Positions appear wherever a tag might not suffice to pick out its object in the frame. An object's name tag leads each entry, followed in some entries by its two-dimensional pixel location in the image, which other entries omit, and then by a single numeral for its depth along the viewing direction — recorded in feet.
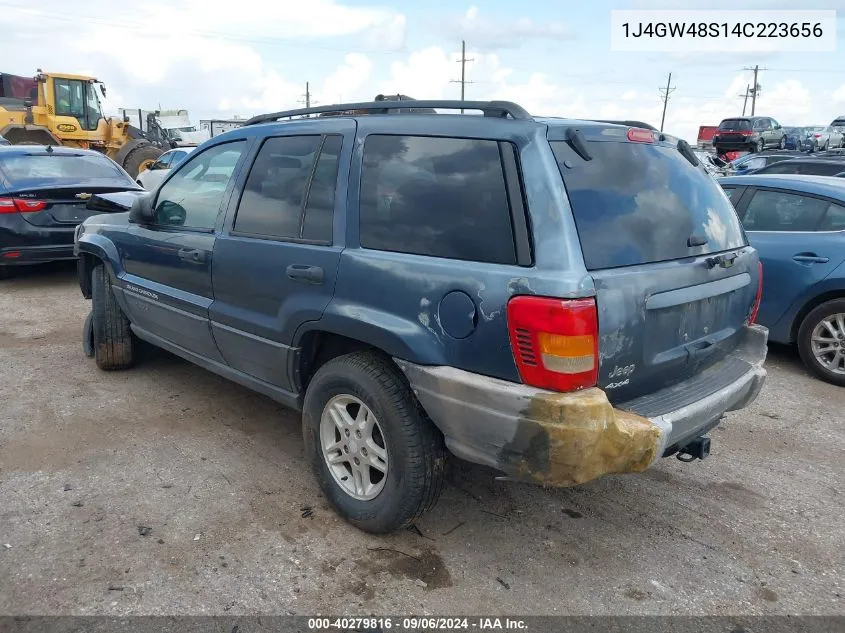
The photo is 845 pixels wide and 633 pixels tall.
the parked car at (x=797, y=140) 96.48
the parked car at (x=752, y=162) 45.58
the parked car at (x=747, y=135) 91.71
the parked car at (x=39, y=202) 24.50
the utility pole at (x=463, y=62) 174.50
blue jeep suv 8.09
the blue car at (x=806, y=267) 17.43
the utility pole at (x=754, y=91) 217.15
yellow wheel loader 53.53
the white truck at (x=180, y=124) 116.98
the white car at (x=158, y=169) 49.21
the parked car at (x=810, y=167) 34.37
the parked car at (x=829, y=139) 98.17
